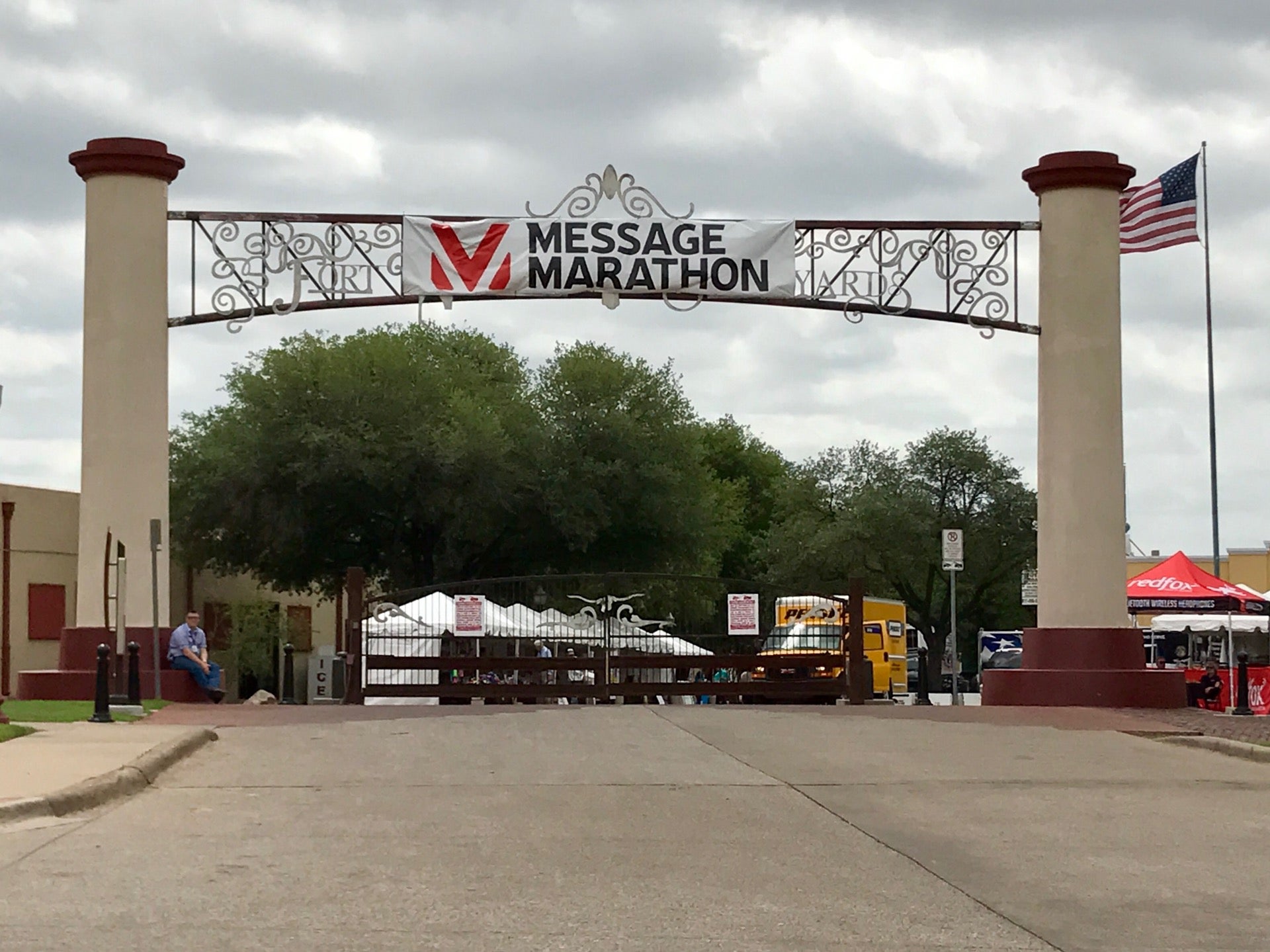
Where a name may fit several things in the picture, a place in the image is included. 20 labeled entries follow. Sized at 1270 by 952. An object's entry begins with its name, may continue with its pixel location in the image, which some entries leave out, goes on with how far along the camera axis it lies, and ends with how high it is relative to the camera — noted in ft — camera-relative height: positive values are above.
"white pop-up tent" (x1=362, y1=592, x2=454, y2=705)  80.38 -1.74
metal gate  76.79 -2.81
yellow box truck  84.53 -2.56
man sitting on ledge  73.00 -2.53
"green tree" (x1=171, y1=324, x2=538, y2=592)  135.74 +9.25
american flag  78.74 +16.54
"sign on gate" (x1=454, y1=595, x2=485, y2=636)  82.38 -0.89
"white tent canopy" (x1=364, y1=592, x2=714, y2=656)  82.17 -1.66
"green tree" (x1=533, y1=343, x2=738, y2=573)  140.67 +9.94
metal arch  75.41 +14.27
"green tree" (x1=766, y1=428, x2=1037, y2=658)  203.31 +7.56
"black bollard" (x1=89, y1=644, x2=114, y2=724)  54.75 -2.95
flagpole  138.72 +11.29
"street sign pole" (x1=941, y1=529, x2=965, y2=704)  90.79 +2.32
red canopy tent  97.25 +0.18
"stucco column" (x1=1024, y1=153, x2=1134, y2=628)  74.23 +8.22
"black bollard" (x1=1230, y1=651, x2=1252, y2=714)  70.90 -3.88
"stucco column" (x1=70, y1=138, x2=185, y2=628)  73.26 +9.58
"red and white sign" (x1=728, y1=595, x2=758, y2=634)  83.25 -0.93
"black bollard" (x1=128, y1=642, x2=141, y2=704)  62.49 -2.89
